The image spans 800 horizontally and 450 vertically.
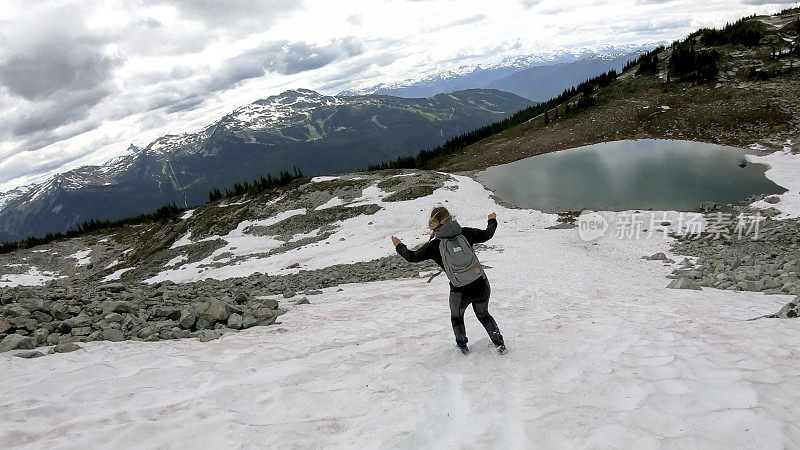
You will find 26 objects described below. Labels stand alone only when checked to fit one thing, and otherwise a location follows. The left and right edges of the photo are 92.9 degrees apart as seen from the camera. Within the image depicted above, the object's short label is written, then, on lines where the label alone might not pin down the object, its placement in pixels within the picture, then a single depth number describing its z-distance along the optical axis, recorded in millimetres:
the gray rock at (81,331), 7702
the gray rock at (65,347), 6805
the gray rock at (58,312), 8336
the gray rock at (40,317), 7927
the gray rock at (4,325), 7182
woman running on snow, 6160
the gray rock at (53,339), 7223
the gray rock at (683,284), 12188
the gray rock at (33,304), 8211
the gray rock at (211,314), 9008
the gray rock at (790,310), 6969
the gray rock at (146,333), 8031
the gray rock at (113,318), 8492
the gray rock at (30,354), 6463
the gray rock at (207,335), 8195
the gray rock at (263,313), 9692
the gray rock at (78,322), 7875
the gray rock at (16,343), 6629
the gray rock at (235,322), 9039
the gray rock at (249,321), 9251
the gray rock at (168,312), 9366
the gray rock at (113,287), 11770
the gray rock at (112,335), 7670
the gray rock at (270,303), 10596
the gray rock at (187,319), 8742
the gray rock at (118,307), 9073
